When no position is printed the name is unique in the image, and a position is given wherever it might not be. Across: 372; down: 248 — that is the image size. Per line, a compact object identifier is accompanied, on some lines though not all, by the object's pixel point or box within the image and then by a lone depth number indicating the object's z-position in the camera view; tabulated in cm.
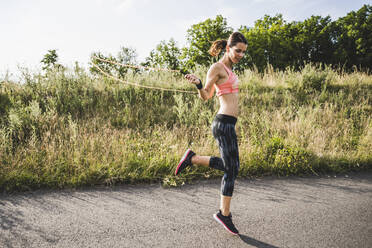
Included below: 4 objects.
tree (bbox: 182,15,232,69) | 2984
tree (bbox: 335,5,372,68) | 3117
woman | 248
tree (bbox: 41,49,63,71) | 2154
